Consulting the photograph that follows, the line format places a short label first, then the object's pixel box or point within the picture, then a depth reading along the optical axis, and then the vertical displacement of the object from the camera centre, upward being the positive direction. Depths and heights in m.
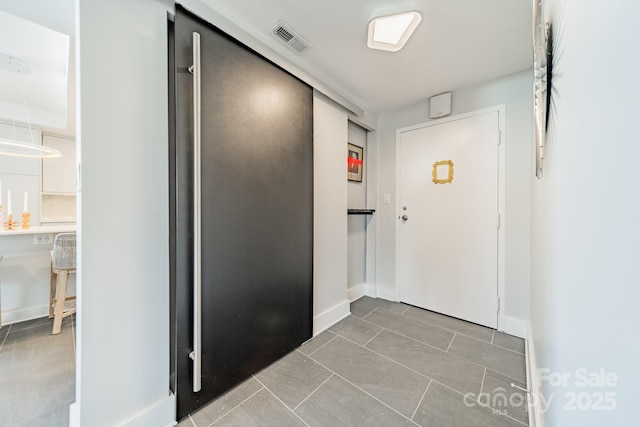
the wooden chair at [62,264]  1.97 -0.47
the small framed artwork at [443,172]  2.32 +0.44
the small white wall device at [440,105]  2.27 +1.14
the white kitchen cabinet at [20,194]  2.57 +0.22
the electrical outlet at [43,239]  2.32 -0.28
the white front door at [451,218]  2.12 -0.05
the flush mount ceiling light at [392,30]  1.39 +1.24
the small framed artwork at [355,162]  2.64 +0.63
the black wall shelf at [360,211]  2.53 +0.02
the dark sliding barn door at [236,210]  1.14 +0.02
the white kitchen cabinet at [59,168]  2.98 +0.62
